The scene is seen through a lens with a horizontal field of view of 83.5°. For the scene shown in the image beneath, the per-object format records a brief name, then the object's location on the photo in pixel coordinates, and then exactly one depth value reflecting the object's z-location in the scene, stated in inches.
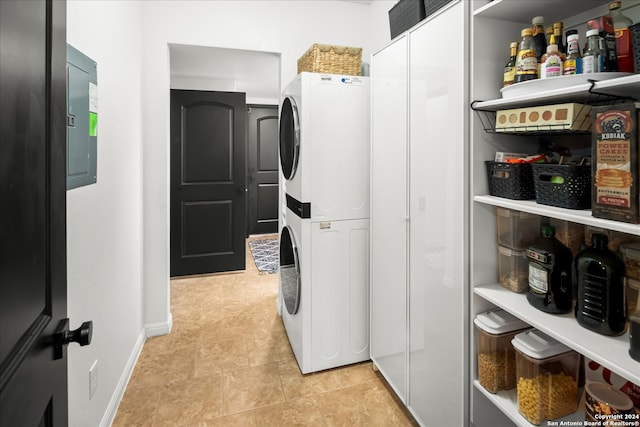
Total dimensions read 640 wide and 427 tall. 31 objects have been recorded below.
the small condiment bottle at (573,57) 41.0
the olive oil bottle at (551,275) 45.3
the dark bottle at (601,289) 39.0
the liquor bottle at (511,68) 48.3
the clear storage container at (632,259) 39.5
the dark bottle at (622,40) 38.2
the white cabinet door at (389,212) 70.6
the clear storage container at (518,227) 52.1
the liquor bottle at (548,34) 45.1
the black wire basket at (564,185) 40.7
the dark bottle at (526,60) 45.9
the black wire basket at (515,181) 48.2
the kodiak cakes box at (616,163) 33.6
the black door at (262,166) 233.3
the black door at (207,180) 154.8
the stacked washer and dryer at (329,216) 82.4
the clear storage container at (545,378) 45.4
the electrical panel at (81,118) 52.2
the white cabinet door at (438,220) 54.1
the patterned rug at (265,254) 175.8
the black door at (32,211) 21.0
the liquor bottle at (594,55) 38.8
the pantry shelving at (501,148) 41.3
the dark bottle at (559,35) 43.6
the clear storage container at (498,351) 51.3
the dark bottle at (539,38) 46.3
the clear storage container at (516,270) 51.9
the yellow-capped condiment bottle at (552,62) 42.8
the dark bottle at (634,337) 34.9
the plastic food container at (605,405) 39.5
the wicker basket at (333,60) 83.0
